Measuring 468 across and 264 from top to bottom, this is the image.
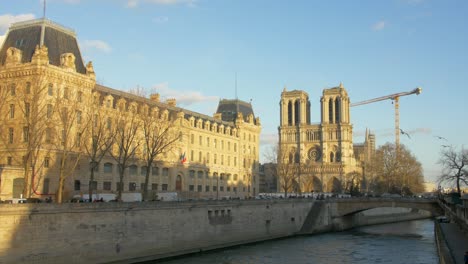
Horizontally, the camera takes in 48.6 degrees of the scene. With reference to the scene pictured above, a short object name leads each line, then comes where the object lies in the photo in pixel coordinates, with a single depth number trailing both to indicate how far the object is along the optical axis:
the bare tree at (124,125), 56.87
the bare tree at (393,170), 139.88
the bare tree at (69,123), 55.06
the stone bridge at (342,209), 82.50
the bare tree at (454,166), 97.69
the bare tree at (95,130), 53.28
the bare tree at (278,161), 119.97
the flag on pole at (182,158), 81.83
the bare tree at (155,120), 60.50
